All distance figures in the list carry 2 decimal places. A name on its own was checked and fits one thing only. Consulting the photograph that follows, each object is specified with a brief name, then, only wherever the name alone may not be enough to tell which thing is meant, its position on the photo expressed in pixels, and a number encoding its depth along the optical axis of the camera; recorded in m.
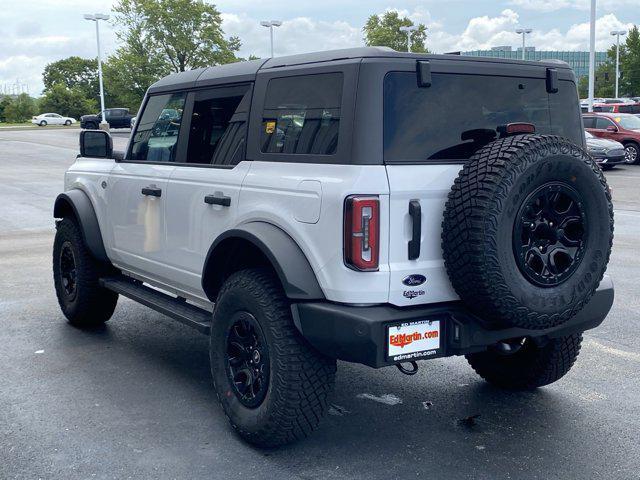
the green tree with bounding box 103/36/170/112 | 69.12
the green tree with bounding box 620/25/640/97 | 77.94
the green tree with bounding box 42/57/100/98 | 112.88
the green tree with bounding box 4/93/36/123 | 83.25
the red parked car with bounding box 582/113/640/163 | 23.97
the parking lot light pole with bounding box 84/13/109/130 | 55.07
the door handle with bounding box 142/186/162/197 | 5.05
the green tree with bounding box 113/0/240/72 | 71.56
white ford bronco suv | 3.49
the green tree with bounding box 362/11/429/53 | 70.19
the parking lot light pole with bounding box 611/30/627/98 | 69.49
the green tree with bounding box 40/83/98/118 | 85.50
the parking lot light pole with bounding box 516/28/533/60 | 54.74
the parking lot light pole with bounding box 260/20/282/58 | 55.53
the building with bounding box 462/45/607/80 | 94.56
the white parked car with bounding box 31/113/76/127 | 71.88
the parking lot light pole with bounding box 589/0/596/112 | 31.53
